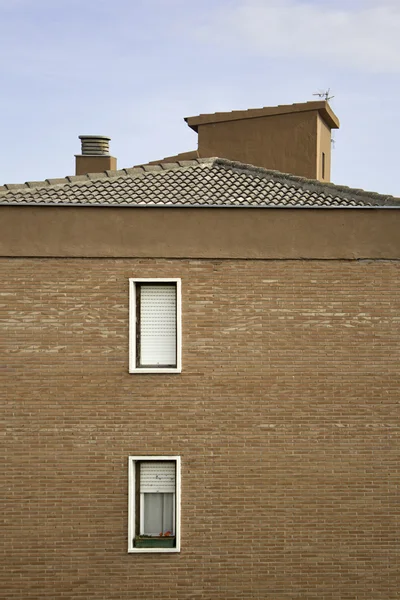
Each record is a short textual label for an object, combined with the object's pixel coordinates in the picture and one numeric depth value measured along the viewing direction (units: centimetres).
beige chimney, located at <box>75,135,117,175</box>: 2466
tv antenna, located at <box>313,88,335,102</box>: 2992
